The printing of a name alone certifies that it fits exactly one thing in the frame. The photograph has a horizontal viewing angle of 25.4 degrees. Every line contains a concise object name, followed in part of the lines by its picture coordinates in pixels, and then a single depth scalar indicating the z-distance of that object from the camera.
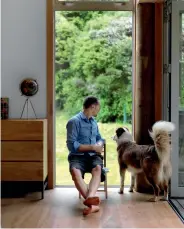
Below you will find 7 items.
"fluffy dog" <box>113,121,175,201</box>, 4.36
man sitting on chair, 4.21
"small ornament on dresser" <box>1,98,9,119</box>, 4.96
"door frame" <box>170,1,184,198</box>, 4.54
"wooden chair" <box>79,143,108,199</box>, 4.59
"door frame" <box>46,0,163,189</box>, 5.06
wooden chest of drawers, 4.59
